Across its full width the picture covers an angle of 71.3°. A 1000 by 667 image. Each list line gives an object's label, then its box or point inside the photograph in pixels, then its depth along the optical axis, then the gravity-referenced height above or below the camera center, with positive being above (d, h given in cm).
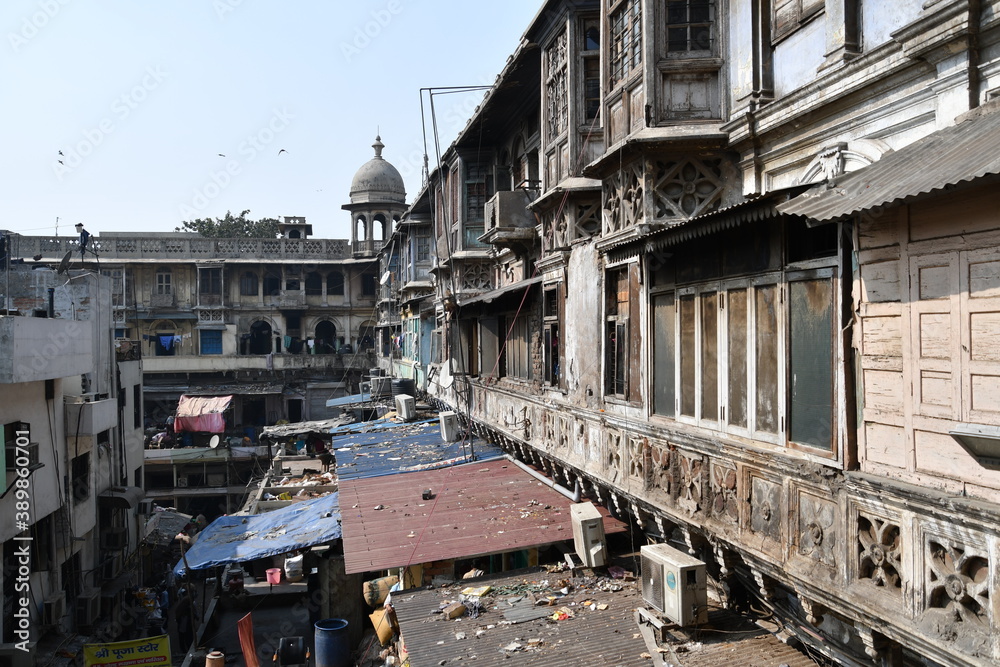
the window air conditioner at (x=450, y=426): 1861 -225
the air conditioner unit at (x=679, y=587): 687 -250
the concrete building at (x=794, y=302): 428 +30
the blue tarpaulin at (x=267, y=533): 1279 -384
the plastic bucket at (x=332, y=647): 1134 -496
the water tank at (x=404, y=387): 2881 -183
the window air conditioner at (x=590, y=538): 913 -263
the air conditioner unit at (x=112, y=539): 1994 -548
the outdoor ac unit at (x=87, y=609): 1727 -653
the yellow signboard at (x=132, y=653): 1349 -593
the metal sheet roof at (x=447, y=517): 975 -285
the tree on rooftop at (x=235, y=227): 5700 +988
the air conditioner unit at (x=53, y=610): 1560 -592
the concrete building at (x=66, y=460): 1428 -286
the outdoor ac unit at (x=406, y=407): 2434 -228
